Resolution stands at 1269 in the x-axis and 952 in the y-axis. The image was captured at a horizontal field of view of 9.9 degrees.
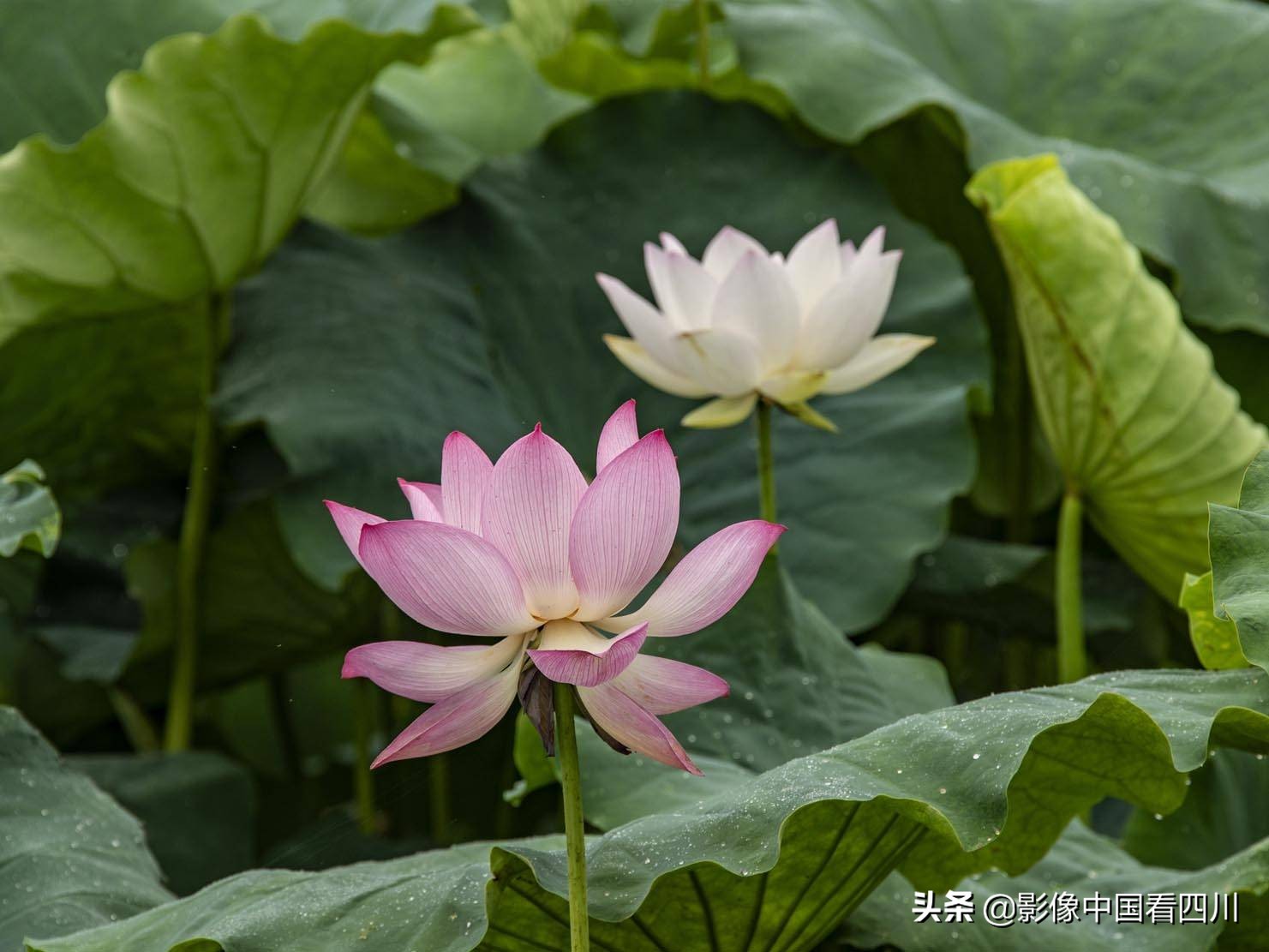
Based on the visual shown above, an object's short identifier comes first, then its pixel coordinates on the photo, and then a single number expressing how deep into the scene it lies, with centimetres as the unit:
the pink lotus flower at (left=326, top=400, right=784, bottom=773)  281
